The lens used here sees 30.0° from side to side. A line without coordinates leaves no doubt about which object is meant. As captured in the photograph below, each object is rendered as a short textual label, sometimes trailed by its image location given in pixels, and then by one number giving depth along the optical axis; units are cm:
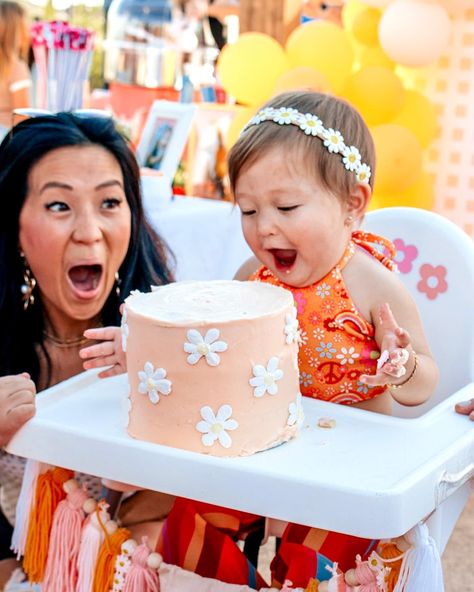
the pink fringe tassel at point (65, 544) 120
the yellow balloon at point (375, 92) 375
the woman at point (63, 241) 156
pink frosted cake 100
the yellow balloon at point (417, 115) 396
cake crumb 114
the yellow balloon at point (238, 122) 368
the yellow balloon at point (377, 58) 408
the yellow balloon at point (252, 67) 389
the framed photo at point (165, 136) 258
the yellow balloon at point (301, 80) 353
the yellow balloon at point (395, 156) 372
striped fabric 116
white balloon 372
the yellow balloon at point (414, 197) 397
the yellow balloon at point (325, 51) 379
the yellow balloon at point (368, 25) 406
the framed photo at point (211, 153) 430
